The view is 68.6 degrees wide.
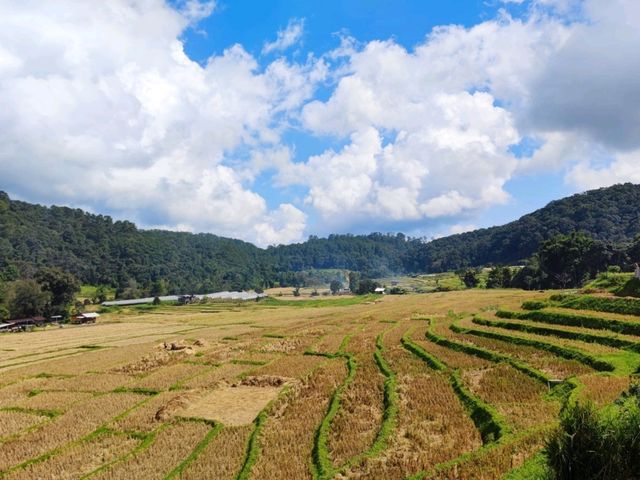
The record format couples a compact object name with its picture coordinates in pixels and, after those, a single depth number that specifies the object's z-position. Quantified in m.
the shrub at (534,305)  34.86
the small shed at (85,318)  85.06
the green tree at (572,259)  84.50
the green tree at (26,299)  86.12
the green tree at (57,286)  90.62
